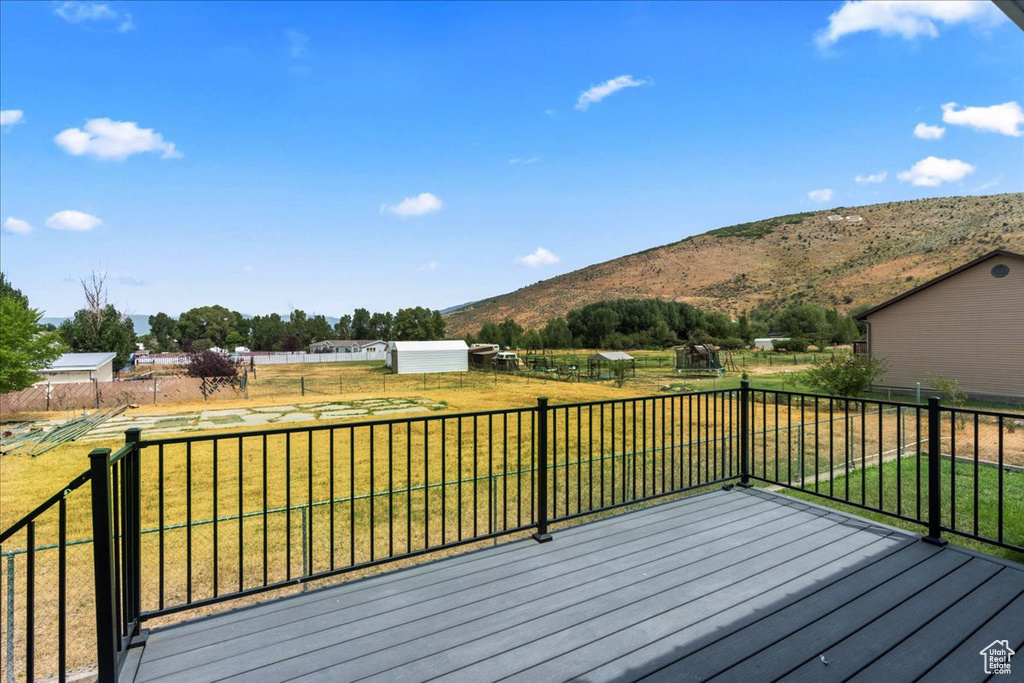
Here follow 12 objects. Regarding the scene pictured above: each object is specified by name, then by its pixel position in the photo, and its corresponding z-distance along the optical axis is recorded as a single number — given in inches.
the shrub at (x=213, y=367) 993.0
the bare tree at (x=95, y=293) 1600.6
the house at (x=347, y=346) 2335.1
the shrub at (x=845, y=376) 579.5
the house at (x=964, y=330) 603.5
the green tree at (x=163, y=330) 2733.8
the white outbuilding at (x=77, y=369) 949.2
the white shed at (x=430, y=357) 1380.4
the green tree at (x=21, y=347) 697.6
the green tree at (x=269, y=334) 2864.2
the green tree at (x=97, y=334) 1347.2
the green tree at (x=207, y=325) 2760.8
